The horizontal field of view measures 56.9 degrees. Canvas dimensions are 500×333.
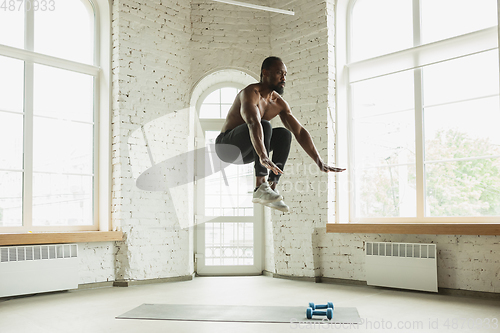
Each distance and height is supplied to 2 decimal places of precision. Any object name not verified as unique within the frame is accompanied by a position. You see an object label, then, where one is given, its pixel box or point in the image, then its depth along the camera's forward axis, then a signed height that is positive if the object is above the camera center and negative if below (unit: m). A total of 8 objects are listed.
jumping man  2.74 +0.33
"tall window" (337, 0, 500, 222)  5.15 +0.90
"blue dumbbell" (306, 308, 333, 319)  3.77 -1.07
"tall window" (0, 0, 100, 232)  5.25 +0.86
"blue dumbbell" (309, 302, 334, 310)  3.95 -1.04
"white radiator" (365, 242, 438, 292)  5.11 -0.94
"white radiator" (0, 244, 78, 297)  4.84 -0.89
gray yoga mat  3.86 -1.13
